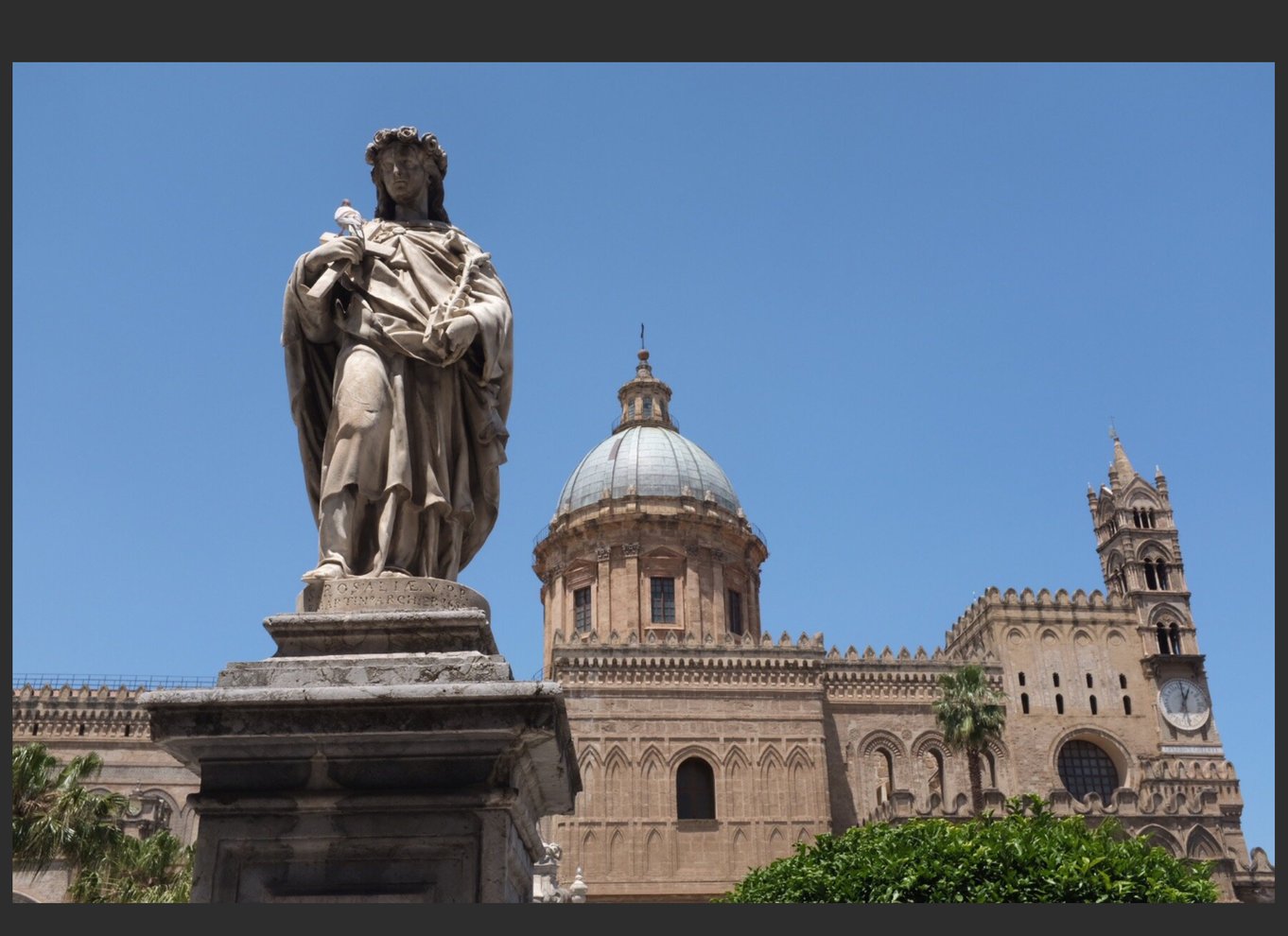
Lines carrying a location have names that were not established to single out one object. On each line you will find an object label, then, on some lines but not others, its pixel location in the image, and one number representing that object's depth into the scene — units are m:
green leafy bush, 14.09
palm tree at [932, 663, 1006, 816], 36.75
